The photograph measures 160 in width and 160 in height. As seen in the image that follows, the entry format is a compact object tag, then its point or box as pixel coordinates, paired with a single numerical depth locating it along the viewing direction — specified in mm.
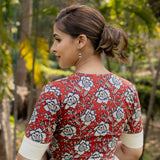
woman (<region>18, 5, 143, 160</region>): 849
